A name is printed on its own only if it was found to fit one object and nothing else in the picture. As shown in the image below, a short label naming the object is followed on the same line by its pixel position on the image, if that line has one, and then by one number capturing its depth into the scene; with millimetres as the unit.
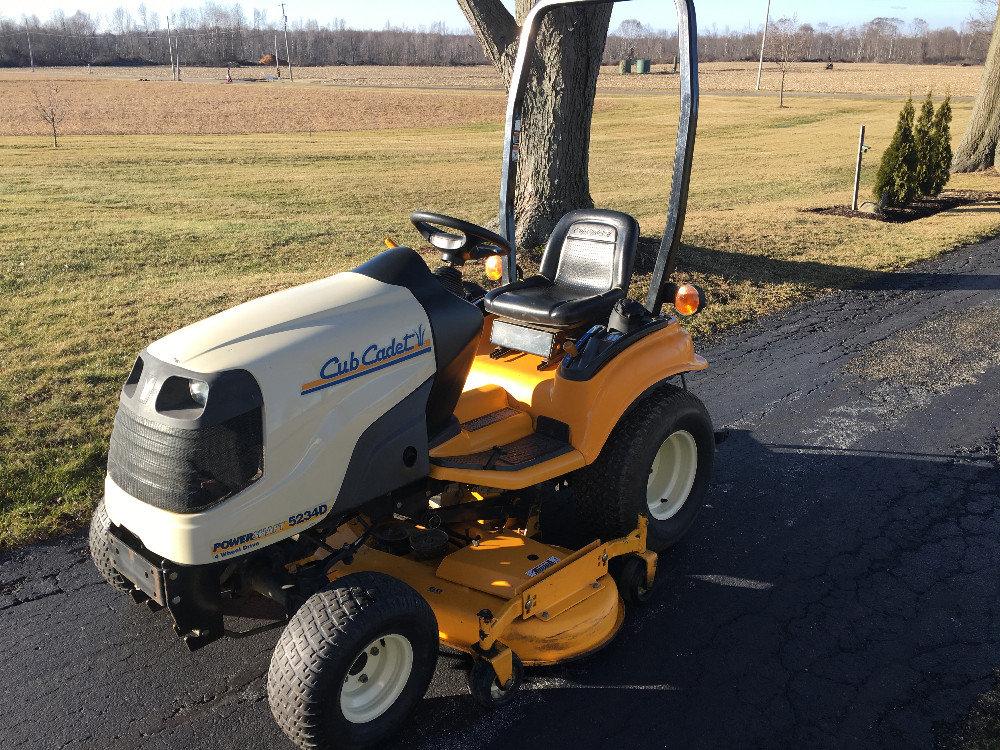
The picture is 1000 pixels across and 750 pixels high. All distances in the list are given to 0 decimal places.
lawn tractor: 2709
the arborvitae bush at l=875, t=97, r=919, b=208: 13000
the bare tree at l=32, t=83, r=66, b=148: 24106
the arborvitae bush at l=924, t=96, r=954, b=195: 13664
